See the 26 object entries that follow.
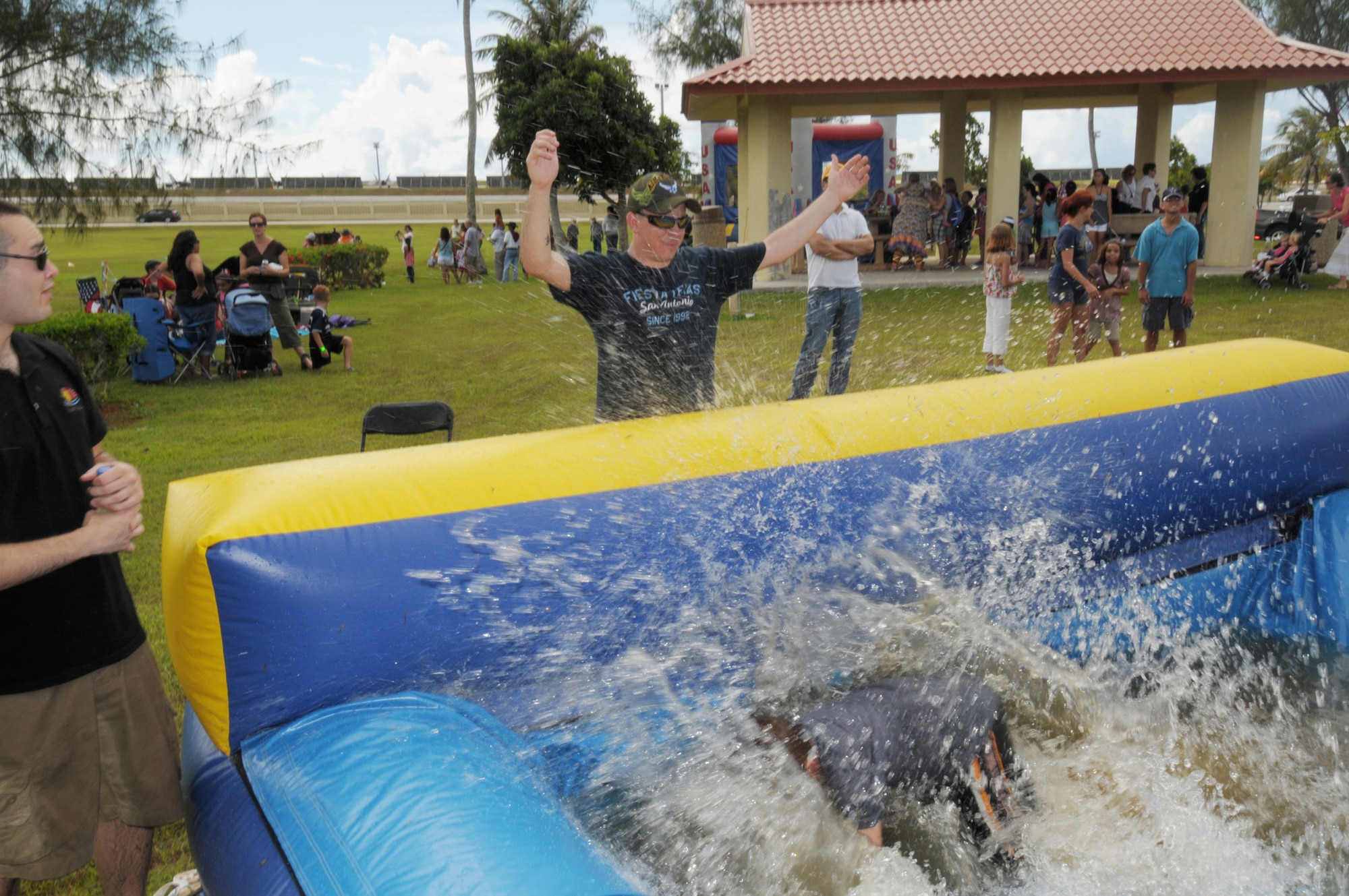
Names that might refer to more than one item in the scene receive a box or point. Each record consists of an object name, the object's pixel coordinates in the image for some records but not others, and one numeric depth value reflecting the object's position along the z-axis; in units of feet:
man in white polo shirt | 21.54
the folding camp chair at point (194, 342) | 34.76
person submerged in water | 8.09
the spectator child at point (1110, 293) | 27.12
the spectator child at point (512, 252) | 71.41
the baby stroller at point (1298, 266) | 45.29
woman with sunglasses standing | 35.04
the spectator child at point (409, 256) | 76.64
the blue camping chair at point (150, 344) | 33.83
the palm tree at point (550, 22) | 107.55
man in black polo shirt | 7.20
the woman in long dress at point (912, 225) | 56.59
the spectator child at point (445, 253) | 74.23
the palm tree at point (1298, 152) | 148.87
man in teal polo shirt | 26.89
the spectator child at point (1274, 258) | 45.27
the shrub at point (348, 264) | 69.97
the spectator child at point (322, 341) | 37.01
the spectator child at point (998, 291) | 26.66
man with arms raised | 11.91
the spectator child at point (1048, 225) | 54.70
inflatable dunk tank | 6.68
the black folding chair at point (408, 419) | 14.78
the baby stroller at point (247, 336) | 33.96
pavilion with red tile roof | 49.42
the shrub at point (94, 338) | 29.96
